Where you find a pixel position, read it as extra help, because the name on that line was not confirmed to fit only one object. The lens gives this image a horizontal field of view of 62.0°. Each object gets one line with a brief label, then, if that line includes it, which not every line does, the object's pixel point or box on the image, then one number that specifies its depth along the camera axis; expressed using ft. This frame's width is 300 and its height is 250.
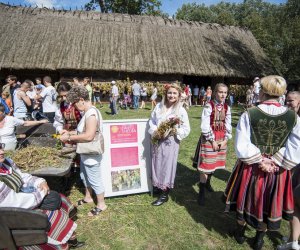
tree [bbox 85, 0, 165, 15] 83.15
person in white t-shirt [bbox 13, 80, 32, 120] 19.66
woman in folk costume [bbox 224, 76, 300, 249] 8.20
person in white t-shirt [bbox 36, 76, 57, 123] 22.21
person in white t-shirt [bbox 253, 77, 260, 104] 42.25
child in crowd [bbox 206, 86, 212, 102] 51.85
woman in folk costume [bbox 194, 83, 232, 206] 12.05
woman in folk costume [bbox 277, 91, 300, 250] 8.81
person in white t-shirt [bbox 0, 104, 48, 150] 13.23
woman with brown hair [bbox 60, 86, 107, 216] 10.06
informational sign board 12.57
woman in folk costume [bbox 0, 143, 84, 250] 7.00
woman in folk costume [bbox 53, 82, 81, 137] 12.42
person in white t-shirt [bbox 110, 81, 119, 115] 39.60
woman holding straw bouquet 11.37
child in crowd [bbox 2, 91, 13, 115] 20.95
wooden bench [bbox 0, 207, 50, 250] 6.17
